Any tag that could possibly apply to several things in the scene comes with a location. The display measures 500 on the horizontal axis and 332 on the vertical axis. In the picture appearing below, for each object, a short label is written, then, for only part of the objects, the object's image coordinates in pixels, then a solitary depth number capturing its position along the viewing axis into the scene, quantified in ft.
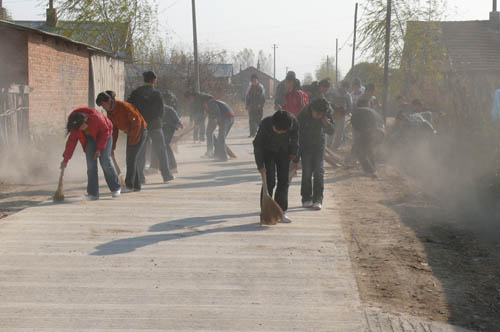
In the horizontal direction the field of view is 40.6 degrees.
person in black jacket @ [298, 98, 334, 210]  30.71
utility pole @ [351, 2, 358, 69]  160.32
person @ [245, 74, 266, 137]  67.05
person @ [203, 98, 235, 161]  49.47
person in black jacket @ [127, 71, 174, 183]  36.76
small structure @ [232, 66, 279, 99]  347.22
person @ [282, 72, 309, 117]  41.70
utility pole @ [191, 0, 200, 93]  103.65
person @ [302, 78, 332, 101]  39.11
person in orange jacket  33.60
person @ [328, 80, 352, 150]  56.24
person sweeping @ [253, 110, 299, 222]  26.43
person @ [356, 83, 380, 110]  44.51
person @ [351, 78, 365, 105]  62.59
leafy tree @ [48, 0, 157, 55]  100.73
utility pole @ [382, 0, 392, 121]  63.52
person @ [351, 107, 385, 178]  43.32
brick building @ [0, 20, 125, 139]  51.93
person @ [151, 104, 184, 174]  41.91
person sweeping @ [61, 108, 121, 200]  30.45
